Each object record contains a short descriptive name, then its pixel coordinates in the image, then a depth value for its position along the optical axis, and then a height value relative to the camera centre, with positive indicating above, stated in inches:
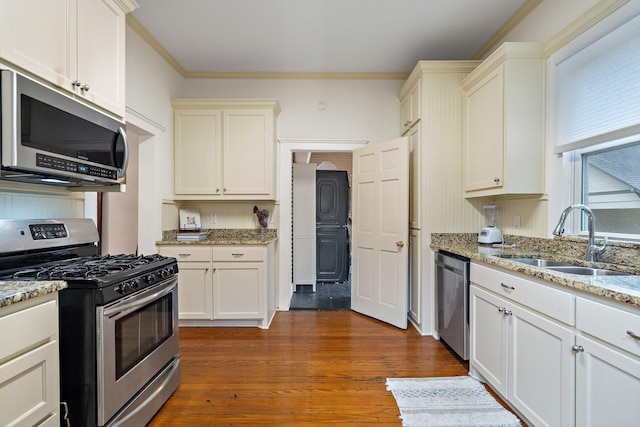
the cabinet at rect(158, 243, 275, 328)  120.2 -27.6
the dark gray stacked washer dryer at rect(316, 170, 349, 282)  203.0 -8.8
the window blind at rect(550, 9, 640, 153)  66.5 +30.8
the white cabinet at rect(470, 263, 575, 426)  53.7 -27.5
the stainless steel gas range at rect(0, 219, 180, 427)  51.7 -20.4
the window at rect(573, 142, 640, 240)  68.6 +7.1
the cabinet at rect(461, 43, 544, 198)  89.6 +28.8
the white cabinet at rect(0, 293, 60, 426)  38.9 -20.9
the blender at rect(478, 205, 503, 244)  103.7 -5.2
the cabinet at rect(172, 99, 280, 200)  131.1 +27.1
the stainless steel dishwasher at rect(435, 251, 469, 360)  89.6 -28.1
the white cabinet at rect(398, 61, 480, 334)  114.2 +21.2
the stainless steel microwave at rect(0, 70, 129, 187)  46.6 +13.4
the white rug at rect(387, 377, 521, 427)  67.7 -46.1
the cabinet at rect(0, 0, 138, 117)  50.0 +32.4
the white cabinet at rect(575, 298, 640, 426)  42.2 -22.6
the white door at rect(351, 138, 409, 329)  120.3 -7.5
